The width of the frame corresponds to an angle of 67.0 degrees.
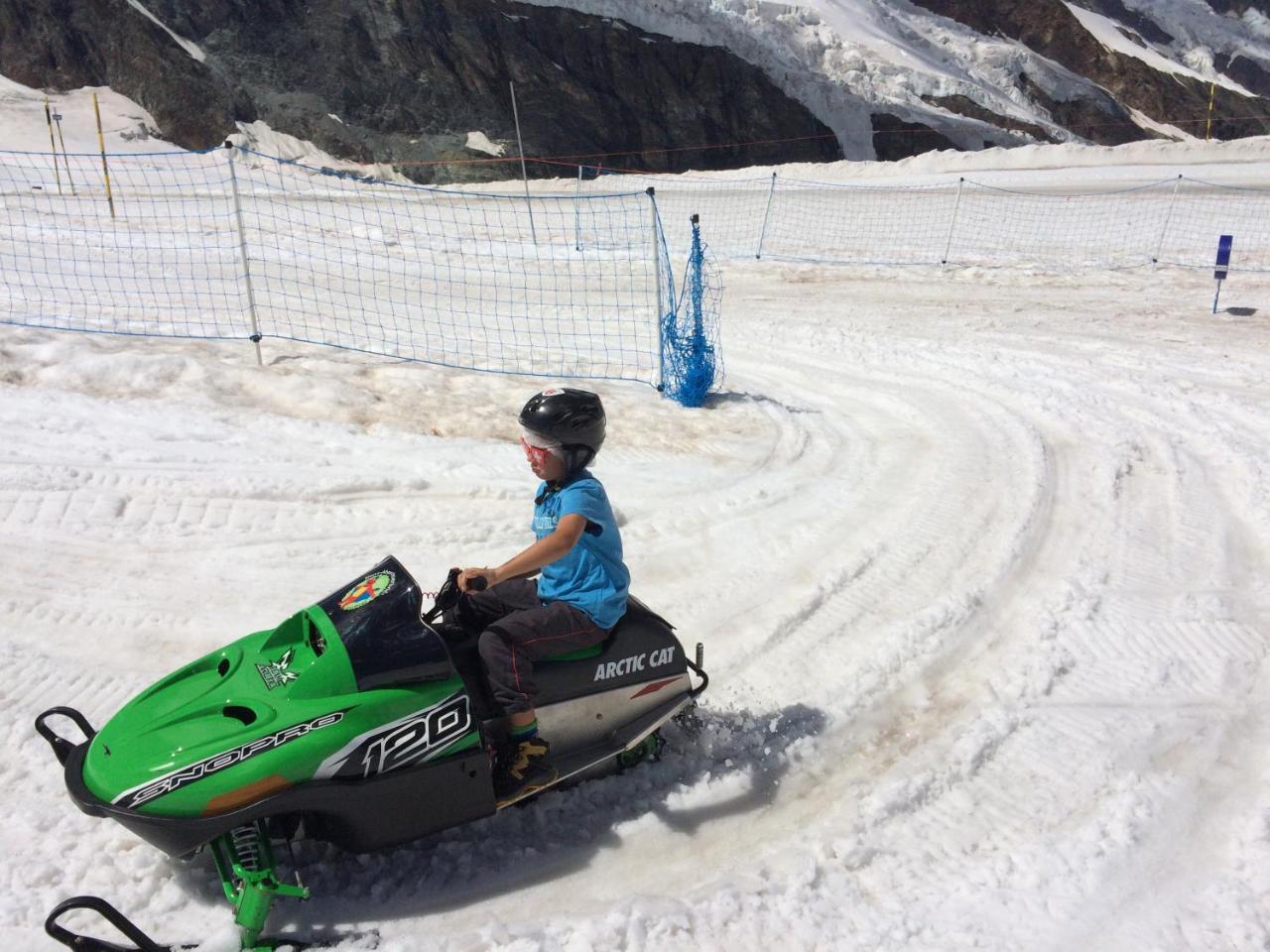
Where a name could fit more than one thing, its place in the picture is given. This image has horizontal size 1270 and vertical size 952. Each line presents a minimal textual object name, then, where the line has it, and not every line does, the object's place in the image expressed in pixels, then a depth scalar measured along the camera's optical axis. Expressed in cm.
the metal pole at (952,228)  1598
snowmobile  293
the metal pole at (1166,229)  1590
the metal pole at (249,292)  810
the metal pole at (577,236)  1656
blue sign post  1234
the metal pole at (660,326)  874
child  345
